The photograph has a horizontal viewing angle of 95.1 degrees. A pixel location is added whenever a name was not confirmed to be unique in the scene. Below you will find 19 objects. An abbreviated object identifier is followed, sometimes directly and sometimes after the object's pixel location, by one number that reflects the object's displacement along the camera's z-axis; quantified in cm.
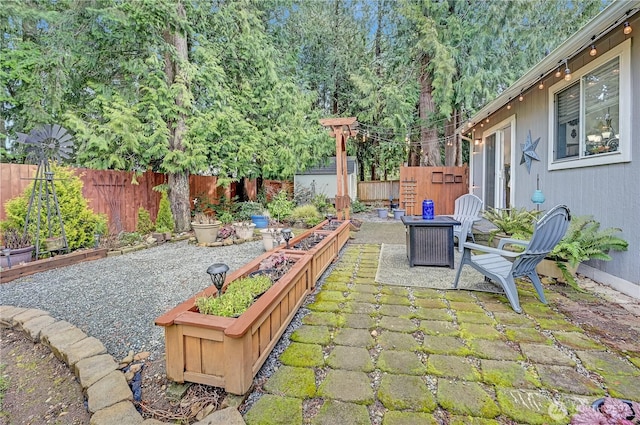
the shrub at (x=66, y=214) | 427
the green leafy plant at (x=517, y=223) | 407
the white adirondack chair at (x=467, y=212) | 490
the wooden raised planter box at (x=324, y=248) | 329
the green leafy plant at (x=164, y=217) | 646
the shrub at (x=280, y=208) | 835
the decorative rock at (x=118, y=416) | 133
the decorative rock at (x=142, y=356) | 197
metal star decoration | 478
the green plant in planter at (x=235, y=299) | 177
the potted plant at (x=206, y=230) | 586
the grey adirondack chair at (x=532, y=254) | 253
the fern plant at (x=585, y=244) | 303
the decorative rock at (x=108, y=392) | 146
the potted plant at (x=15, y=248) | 381
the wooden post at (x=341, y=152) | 654
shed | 1259
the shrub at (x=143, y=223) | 630
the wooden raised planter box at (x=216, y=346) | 152
